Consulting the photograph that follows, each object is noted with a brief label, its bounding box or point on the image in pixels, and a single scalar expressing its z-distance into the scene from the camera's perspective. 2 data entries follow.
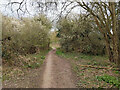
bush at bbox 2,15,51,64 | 7.83
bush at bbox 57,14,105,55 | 13.27
